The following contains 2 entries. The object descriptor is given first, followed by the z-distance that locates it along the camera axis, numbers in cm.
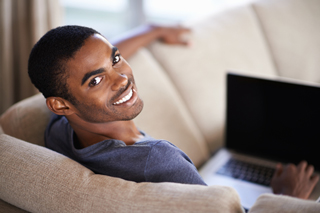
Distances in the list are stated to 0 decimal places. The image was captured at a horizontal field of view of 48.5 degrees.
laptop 132
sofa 70
